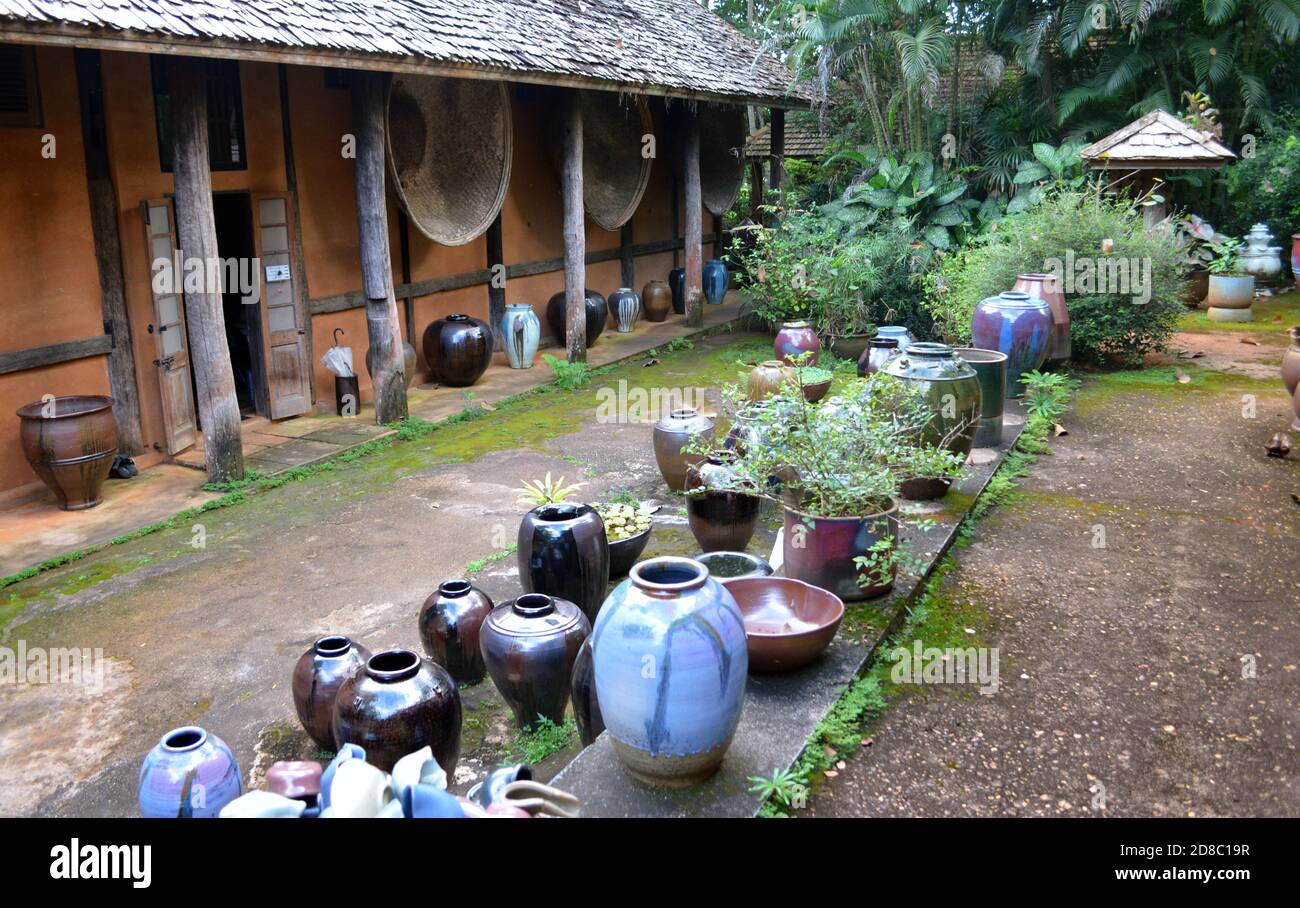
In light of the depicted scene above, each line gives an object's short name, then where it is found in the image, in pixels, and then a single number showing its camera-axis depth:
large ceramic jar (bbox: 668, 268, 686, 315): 15.59
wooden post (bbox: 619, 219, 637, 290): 14.90
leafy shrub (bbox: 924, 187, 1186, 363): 10.11
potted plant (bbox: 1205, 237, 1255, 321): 12.99
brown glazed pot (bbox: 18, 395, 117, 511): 6.95
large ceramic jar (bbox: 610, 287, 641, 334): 14.00
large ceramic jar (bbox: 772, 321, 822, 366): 9.76
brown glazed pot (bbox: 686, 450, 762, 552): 5.72
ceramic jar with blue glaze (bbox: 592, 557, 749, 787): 3.26
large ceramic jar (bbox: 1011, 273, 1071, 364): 9.48
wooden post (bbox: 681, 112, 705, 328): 13.86
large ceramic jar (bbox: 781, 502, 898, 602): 4.79
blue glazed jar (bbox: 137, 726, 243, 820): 3.34
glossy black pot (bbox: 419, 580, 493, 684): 4.63
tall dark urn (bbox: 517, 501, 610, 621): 5.03
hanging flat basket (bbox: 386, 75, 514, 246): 10.12
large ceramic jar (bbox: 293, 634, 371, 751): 4.09
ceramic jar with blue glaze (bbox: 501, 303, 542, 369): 11.70
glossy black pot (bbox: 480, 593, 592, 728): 4.19
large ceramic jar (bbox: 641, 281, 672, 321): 14.88
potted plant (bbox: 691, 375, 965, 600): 4.81
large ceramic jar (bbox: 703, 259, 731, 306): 16.19
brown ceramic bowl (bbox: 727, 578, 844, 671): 4.13
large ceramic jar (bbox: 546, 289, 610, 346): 12.95
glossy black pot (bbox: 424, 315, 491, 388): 10.62
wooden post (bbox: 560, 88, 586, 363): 11.41
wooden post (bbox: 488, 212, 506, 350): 11.97
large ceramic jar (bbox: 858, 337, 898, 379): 8.69
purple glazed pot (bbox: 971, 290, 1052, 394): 8.68
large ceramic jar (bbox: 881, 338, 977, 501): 6.25
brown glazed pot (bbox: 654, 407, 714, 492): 6.71
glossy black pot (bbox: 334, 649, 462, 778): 3.70
